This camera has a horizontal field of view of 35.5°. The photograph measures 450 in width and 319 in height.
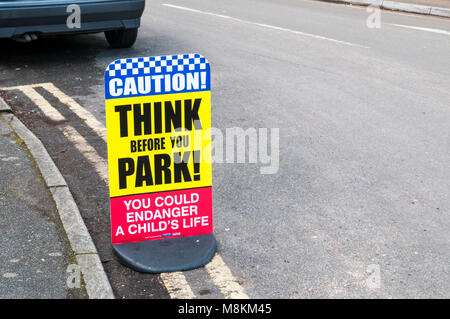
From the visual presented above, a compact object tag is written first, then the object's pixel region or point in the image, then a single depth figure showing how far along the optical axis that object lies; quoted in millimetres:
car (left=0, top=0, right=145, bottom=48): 8477
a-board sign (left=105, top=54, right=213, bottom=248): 4180
